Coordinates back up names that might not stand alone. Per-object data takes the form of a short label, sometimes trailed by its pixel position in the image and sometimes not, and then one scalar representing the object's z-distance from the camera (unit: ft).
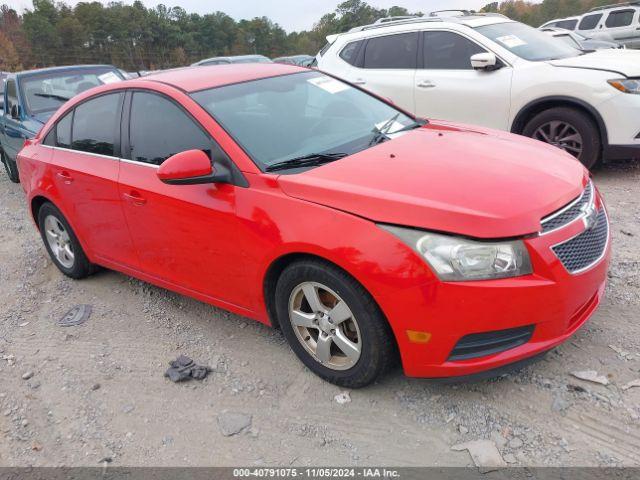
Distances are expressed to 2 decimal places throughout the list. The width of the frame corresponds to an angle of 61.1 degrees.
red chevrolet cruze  7.80
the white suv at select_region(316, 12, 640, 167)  18.10
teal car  25.27
